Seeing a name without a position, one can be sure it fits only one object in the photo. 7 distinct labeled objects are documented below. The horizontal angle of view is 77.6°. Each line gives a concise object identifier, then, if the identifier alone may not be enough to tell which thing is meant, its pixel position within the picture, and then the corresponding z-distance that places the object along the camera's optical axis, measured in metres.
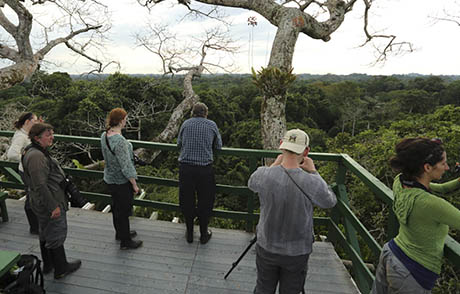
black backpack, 2.09
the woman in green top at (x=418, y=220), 1.44
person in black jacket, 2.37
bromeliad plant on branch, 4.99
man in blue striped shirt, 3.03
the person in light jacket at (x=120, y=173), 2.75
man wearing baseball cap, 1.65
